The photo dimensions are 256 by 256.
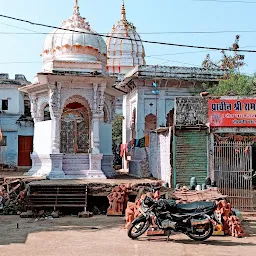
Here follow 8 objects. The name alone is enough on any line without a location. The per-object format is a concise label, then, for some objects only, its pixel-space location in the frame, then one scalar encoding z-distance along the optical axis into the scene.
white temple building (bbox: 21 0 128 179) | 18.00
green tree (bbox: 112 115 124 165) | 31.67
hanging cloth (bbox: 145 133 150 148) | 19.50
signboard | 14.80
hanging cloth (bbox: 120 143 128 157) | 24.15
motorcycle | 9.34
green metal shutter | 15.12
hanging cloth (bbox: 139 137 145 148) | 20.42
